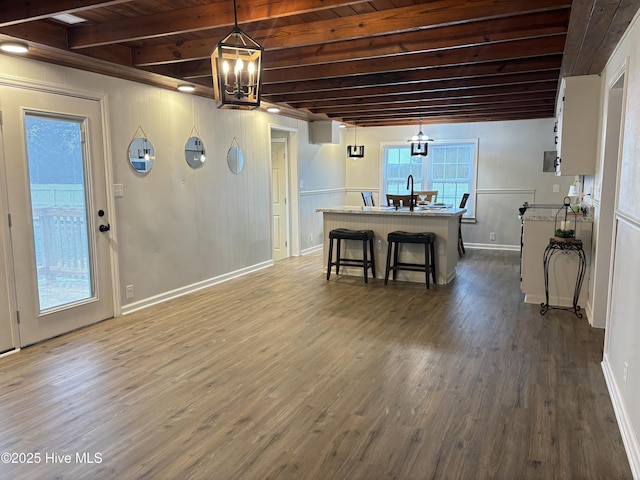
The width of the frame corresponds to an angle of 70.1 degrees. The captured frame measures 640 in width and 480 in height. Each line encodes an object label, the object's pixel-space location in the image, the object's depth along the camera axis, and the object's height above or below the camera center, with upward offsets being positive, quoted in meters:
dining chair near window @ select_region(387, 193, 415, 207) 6.49 -0.28
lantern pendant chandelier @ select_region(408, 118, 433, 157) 7.46 +0.61
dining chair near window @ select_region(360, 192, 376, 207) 8.41 -0.33
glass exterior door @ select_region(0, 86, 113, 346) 3.57 -0.25
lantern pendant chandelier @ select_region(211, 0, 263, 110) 2.27 +0.54
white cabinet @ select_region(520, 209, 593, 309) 4.54 -0.87
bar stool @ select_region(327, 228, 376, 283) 5.85 -0.90
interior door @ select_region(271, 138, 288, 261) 7.57 -0.27
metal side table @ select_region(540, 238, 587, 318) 4.38 -0.77
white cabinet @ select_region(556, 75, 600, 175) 4.32 +0.54
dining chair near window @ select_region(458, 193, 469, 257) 7.90 -1.01
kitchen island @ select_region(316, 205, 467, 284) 5.75 -0.61
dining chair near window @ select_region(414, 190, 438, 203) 7.89 -0.28
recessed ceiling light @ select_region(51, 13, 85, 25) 3.32 +1.21
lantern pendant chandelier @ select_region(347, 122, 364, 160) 8.27 +0.53
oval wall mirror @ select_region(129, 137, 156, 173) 4.56 +0.27
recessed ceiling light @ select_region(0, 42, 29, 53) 3.31 +0.99
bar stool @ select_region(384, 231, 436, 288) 5.50 -0.88
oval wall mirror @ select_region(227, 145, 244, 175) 5.93 +0.29
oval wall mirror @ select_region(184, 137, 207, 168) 5.26 +0.34
